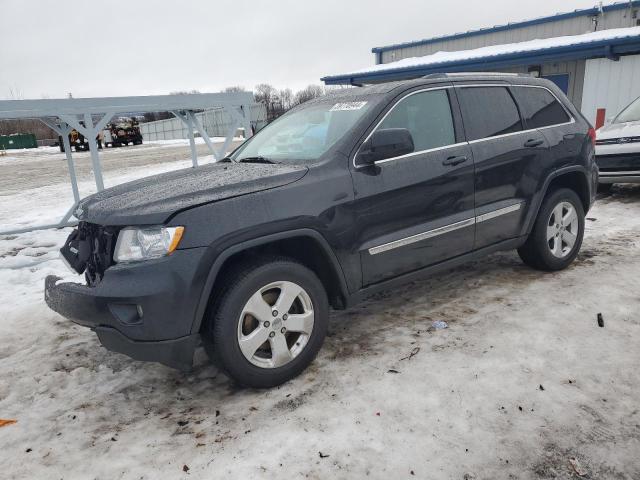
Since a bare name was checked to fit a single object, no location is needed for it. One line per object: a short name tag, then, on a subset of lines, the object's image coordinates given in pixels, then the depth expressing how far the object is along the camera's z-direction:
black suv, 2.65
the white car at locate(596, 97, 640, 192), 7.29
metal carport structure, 7.45
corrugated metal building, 12.41
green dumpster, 44.25
